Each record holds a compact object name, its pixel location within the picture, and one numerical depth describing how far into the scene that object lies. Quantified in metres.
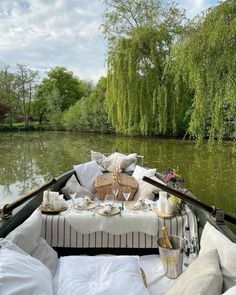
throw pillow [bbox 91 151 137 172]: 4.01
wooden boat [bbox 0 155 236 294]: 1.87
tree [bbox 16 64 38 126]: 19.46
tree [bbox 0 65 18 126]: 19.09
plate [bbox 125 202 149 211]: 2.10
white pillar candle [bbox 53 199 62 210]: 2.06
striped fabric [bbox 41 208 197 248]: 1.95
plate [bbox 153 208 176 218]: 1.95
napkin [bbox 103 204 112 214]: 1.98
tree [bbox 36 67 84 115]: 21.21
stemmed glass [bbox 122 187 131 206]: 2.17
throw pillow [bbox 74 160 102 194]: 3.49
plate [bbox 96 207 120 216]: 1.97
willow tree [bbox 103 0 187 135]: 9.49
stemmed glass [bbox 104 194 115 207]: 2.15
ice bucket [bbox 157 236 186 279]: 1.62
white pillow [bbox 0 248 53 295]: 0.93
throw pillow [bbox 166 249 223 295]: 0.96
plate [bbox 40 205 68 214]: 2.01
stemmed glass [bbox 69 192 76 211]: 2.13
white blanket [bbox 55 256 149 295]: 1.22
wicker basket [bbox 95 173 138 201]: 3.17
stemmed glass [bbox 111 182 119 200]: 2.95
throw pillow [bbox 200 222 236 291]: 1.06
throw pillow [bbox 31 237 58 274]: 1.58
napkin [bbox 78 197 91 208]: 2.14
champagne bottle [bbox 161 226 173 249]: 1.72
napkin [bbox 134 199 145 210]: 2.10
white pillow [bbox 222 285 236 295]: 0.79
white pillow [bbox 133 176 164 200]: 2.80
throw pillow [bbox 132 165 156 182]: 3.16
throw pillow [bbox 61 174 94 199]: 2.96
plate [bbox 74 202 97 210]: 2.10
